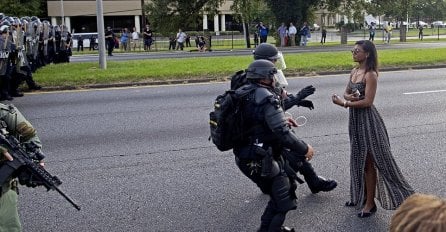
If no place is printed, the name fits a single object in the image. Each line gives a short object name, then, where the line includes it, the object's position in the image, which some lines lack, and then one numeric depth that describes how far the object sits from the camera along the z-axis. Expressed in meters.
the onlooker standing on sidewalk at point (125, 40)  41.22
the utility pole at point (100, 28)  17.86
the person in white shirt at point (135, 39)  42.97
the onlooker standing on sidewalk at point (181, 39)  40.62
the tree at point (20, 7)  49.59
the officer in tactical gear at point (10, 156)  3.26
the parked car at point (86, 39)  45.24
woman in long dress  5.03
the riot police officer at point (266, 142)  4.18
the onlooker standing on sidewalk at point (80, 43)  43.21
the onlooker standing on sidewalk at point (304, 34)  39.22
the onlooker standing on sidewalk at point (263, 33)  36.56
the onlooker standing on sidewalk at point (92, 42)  44.02
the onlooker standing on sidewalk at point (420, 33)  45.16
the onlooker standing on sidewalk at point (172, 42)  41.99
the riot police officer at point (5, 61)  13.05
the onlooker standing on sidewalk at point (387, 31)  40.22
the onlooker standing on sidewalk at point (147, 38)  39.72
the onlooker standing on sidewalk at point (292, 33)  38.97
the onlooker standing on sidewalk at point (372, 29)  42.21
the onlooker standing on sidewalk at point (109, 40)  31.02
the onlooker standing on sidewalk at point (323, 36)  44.60
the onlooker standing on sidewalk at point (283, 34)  39.00
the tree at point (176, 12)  43.28
